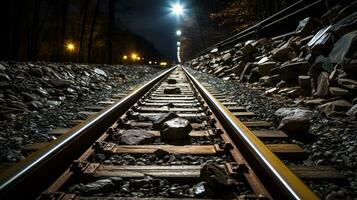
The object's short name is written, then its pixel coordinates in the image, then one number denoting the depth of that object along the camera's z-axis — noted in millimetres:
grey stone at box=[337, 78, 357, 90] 4299
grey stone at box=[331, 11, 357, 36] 5070
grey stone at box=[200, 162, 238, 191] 2123
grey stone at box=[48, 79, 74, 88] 6899
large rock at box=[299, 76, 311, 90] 5616
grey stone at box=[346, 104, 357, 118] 3859
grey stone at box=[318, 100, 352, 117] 4088
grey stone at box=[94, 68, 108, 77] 10871
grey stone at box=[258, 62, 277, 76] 7731
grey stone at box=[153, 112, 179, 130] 3881
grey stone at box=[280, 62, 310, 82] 6126
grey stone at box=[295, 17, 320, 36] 7066
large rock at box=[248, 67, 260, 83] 8753
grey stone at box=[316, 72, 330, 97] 4820
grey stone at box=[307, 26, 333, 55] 5395
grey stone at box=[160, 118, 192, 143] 3369
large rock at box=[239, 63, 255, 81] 9508
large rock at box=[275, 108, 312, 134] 3408
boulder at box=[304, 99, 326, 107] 4738
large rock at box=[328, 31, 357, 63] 4566
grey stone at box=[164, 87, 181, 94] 7594
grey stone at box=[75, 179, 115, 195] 2102
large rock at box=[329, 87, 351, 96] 4385
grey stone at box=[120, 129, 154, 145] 3240
